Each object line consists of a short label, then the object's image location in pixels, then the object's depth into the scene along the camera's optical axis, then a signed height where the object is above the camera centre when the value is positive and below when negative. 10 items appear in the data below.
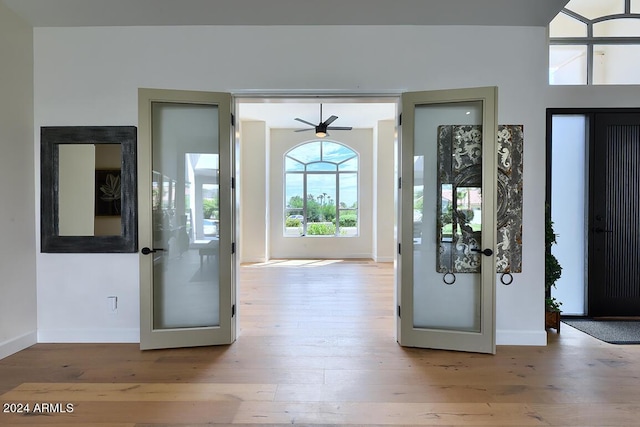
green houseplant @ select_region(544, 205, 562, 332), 3.37 -0.67
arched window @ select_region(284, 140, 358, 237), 8.52 +0.57
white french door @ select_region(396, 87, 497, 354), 2.98 -0.09
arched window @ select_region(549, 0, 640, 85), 3.72 +1.93
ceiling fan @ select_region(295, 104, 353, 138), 5.93 +1.59
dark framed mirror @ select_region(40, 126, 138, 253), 3.07 +0.22
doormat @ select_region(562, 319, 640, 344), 3.14 -1.24
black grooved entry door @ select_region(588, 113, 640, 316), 3.71 -0.16
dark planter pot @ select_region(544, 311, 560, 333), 3.36 -1.13
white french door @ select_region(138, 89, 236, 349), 3.01 -0.09
